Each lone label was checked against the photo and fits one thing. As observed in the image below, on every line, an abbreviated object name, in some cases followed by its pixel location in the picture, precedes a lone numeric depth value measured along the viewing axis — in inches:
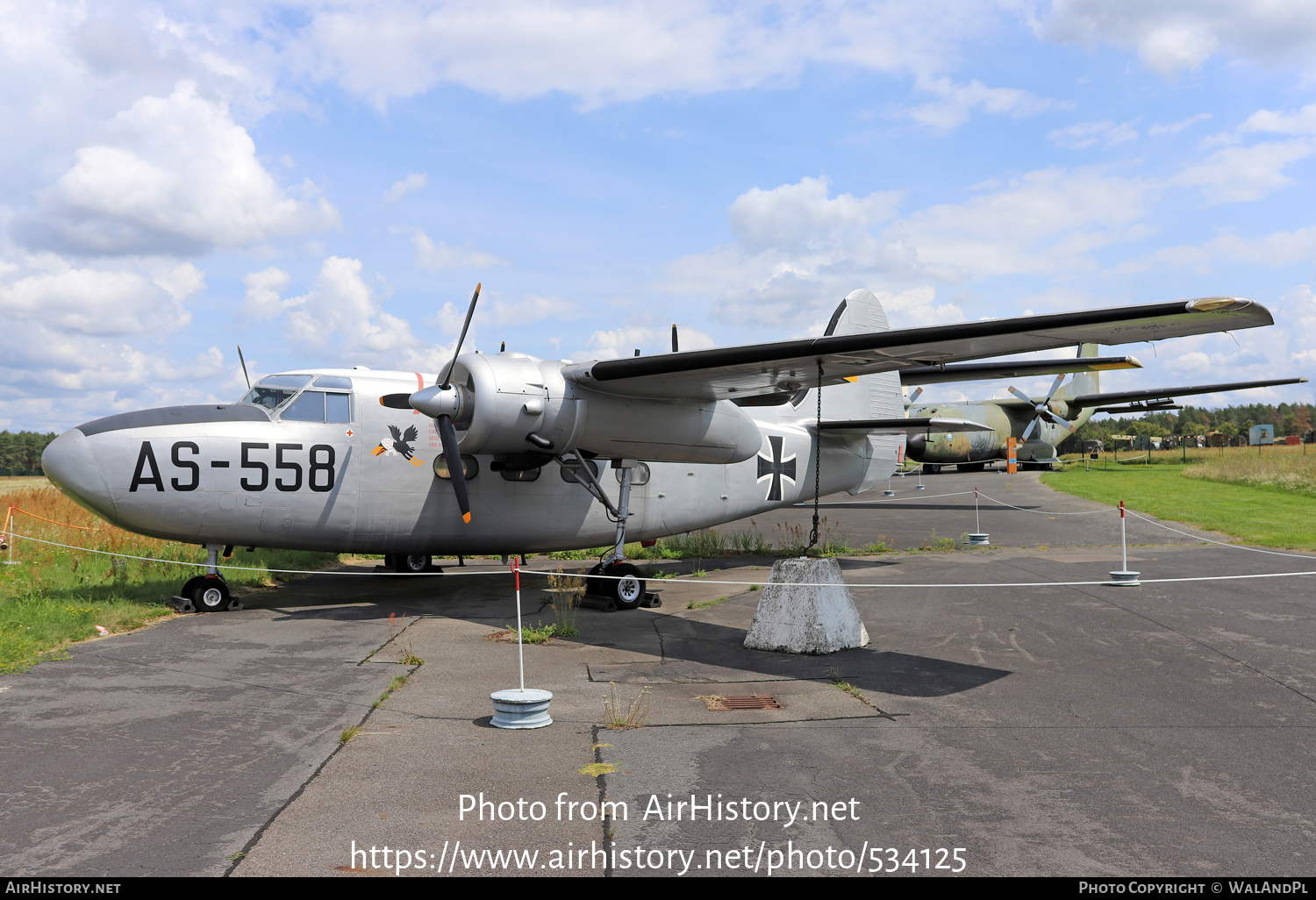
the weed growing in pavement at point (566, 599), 399.2
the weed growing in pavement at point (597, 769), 201.3
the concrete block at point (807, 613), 349.1
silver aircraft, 406.3
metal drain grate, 267.6
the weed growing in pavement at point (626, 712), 243.0
